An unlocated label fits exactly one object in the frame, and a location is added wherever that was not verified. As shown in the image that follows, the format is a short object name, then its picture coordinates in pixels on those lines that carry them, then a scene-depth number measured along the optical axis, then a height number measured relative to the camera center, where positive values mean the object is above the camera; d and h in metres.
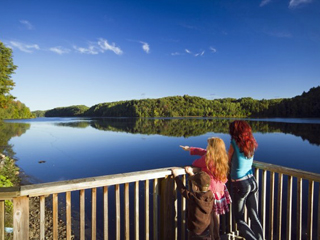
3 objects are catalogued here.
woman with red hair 2.63 -0.78
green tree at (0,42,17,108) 24.71 +4.94
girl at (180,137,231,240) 2.47 -0.65
